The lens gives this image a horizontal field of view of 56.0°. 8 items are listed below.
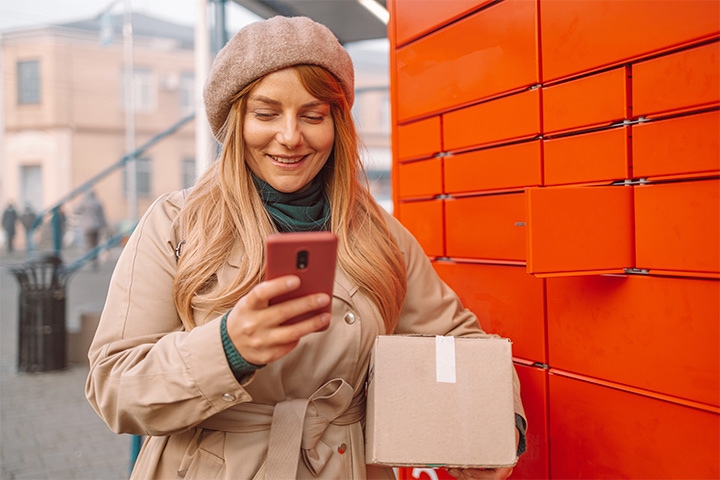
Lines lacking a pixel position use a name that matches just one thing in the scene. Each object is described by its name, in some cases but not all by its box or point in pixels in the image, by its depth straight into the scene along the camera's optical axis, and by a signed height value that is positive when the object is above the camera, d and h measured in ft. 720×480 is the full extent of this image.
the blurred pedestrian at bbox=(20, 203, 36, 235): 59.67 +2.61
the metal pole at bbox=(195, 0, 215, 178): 19.15 +5.73
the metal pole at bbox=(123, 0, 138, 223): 66.69 +15.29
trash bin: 20.01 -2.33
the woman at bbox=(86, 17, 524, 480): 4.53 -0.34
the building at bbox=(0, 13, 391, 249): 68.59 +13.34
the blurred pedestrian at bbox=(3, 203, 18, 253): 60.39 +2.02
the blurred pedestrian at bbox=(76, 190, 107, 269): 45.39 +1.72
